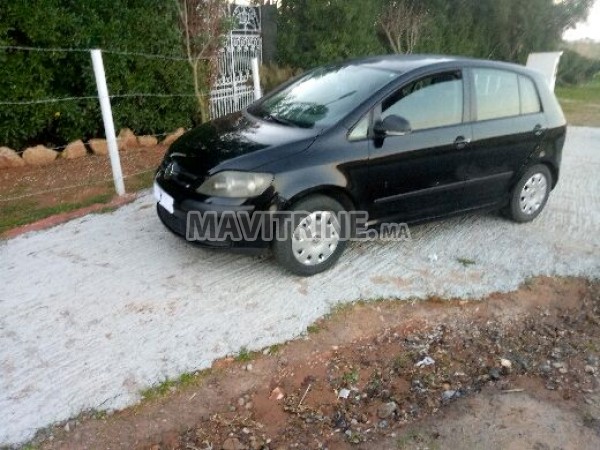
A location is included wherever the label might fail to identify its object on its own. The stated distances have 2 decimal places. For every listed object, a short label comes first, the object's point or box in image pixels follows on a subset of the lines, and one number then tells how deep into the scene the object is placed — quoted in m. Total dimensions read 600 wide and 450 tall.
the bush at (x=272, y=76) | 9.91
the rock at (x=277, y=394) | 2.93
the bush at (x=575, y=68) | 18.92
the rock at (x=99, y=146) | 7.41
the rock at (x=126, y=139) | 7.68
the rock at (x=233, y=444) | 2.60
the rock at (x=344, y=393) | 2.95
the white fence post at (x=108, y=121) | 5.23
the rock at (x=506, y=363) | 3.21
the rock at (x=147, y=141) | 7.93
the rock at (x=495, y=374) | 3.11
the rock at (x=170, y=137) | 8.21
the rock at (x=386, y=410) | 2.83
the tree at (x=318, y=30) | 10.26
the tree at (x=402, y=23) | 12.84
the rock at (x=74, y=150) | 7.18
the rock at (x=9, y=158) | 6.62
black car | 3.73
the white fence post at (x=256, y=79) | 7.19
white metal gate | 9.02
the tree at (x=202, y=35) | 7.90
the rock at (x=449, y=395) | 2.96
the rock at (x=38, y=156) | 6.84
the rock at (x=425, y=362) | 3.20
